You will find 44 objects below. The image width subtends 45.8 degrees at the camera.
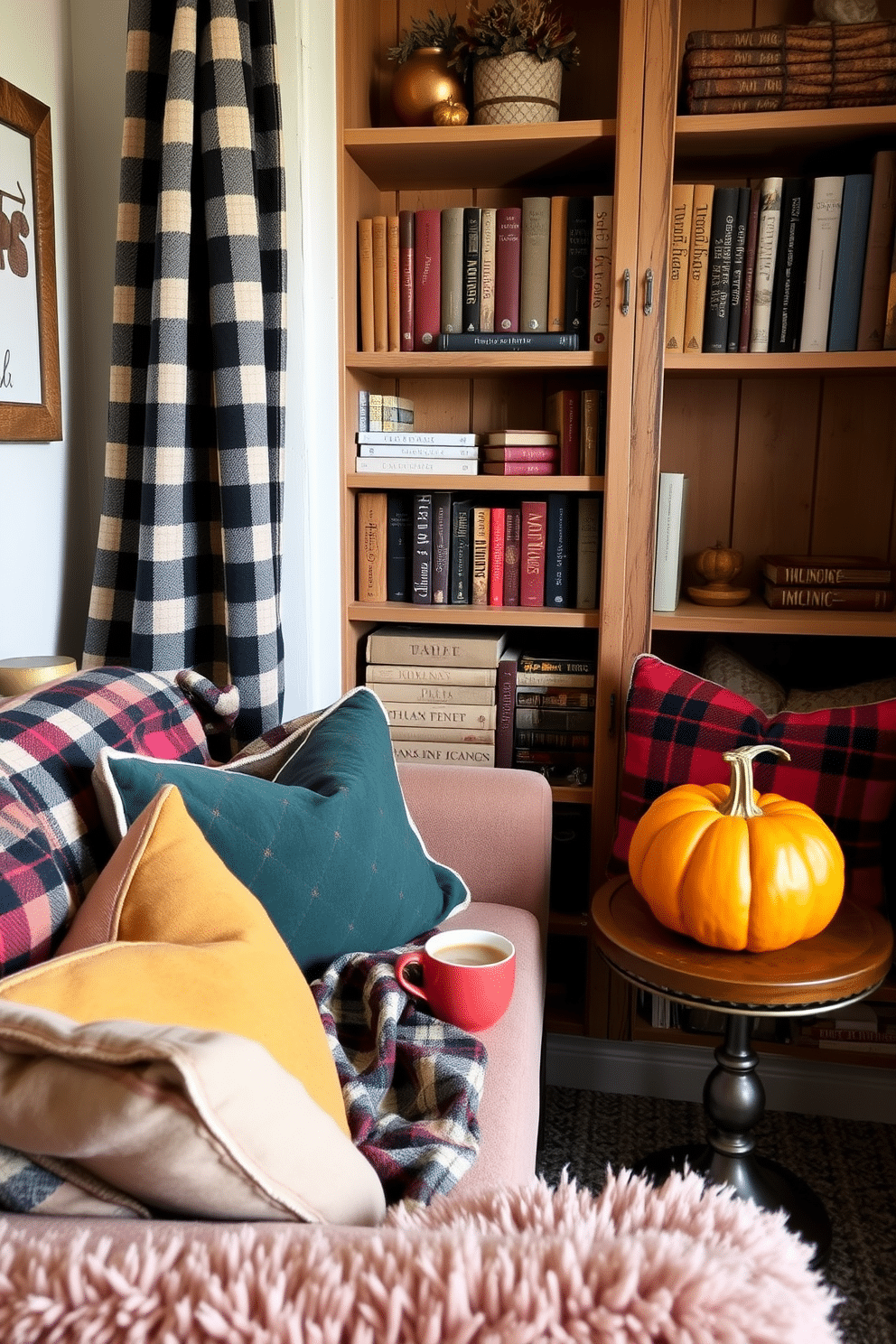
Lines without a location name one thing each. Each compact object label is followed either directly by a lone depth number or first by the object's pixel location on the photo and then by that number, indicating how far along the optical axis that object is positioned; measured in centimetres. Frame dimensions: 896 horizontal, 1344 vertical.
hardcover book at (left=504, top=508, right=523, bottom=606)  202
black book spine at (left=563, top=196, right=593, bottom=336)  189
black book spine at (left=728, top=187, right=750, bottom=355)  182
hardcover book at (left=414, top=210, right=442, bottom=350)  195
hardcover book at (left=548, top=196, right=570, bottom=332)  190
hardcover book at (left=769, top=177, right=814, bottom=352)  182
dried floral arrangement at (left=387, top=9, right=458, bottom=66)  190
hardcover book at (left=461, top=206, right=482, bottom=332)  193
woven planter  184
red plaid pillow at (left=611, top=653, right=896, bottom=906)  171
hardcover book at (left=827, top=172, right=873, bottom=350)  178
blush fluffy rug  47
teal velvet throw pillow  111
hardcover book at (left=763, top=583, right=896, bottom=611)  189
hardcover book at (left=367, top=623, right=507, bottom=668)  201
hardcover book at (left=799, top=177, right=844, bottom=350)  179
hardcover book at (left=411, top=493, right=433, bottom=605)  202
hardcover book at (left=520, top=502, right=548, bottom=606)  200
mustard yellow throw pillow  58
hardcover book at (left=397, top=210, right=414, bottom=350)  196
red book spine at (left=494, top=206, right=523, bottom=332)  193
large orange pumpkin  139
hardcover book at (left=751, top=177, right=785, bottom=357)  181
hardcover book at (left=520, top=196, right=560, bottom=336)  191
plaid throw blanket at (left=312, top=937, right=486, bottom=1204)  91
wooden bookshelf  179
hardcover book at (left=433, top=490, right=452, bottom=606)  202
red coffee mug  118
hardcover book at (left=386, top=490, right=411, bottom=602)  206
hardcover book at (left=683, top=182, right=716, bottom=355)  182
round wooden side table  136
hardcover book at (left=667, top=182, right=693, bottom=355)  182
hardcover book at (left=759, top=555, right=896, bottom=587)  189
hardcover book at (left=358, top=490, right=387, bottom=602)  205
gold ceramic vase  190
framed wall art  151
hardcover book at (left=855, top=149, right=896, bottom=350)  176
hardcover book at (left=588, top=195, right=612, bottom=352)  185
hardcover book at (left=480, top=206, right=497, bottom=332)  193
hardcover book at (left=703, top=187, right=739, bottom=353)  182
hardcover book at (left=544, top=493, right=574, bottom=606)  199
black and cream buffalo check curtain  157
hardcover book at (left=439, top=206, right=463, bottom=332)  193
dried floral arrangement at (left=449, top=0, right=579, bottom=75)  183
